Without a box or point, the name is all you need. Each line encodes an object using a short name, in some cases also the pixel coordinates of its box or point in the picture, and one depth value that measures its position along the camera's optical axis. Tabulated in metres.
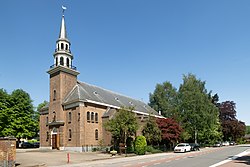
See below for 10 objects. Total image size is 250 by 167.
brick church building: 28.77
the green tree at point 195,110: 38.70
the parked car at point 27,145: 40.23
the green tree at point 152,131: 27.92
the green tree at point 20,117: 38.37
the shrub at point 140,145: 25.02
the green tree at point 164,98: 50.26
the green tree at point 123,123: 25.08
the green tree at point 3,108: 37.43
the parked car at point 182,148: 27.39
